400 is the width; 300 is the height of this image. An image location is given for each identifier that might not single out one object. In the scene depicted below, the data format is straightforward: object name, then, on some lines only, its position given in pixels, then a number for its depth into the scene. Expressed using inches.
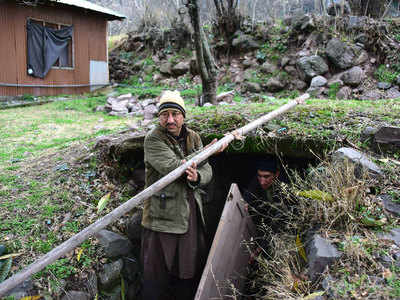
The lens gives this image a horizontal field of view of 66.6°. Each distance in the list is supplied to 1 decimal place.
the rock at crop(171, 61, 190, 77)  502.9
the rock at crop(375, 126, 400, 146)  130.1
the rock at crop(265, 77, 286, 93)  387.2
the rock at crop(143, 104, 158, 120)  277.0
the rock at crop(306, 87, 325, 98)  342.8
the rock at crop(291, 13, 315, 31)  405.8
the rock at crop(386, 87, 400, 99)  307.2
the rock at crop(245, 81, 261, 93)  396.2
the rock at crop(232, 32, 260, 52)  462.0
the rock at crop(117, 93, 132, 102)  386.9
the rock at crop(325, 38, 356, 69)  356.5
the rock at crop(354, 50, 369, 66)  355.9
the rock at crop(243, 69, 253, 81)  422.5
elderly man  116.2
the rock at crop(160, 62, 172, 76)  520.7
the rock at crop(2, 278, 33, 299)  106.3
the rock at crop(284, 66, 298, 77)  392.5
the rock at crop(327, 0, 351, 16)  400.2
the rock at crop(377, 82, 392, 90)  328.5
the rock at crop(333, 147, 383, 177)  115.6
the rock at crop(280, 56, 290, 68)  406.9
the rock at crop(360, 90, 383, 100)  306.7
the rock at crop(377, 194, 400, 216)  105.1
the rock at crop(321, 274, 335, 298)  85.6
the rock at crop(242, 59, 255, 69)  447.0
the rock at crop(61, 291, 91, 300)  114.0
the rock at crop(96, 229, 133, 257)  135.2
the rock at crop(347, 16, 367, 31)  372.5
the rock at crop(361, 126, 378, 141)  139.9
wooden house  421.4
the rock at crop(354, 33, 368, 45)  366.3
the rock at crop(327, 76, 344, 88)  342.3
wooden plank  116.4
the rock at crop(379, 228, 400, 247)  94.3
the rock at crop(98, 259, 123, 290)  128.4
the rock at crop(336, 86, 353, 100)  323.6
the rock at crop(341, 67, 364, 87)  337.2
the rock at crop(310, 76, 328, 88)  352.2
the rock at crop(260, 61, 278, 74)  417.1
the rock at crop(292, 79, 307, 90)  374.3
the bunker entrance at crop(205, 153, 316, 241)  203.9
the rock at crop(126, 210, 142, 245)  150.1
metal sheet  522.0
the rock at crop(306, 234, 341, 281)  94.1
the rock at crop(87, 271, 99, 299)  122.2
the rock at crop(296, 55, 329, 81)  366.0
